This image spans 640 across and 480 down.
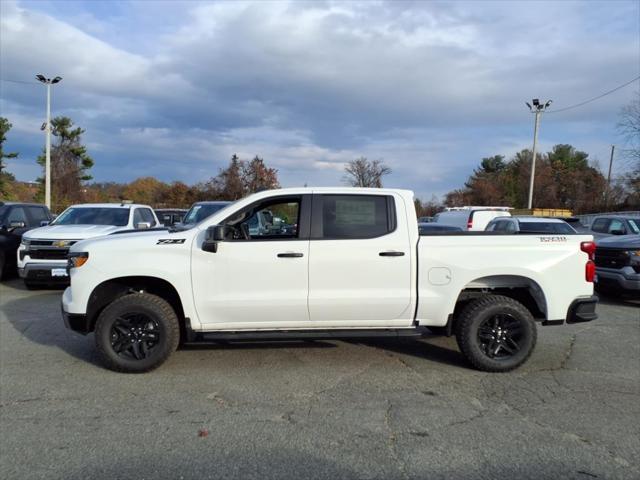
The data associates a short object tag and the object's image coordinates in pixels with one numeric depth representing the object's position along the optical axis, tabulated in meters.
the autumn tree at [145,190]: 57.40
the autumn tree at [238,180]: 43.72
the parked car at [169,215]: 20.74
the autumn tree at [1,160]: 37.69
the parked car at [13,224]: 11.25
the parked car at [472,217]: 19.97
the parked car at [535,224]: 14.13
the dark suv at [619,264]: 9.10
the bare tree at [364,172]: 50.81
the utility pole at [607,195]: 43.60
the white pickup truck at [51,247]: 9.68
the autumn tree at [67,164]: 41.31
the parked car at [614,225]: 13.55
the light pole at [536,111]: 34.28
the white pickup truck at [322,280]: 5.10
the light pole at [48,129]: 28.59
